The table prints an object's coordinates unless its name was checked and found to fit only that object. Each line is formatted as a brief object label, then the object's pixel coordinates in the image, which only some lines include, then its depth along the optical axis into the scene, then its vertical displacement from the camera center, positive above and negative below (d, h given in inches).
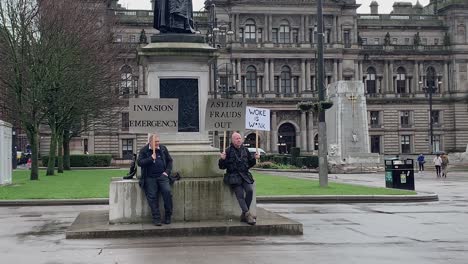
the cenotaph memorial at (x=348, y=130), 1894.7 +42.9
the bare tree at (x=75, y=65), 1467.8 +195.1
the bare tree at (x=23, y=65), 1376.7 +172.5
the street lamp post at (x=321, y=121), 1045.8 +38.2
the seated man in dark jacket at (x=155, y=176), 514.0 -20.9
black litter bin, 1134.4 -49.7
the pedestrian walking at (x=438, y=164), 1835.6 -52.5
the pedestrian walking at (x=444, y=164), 1810.8 -52.2
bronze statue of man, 595.8 +114.1
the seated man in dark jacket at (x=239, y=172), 524.7 -18.9
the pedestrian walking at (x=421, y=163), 2297.0 -61.3
